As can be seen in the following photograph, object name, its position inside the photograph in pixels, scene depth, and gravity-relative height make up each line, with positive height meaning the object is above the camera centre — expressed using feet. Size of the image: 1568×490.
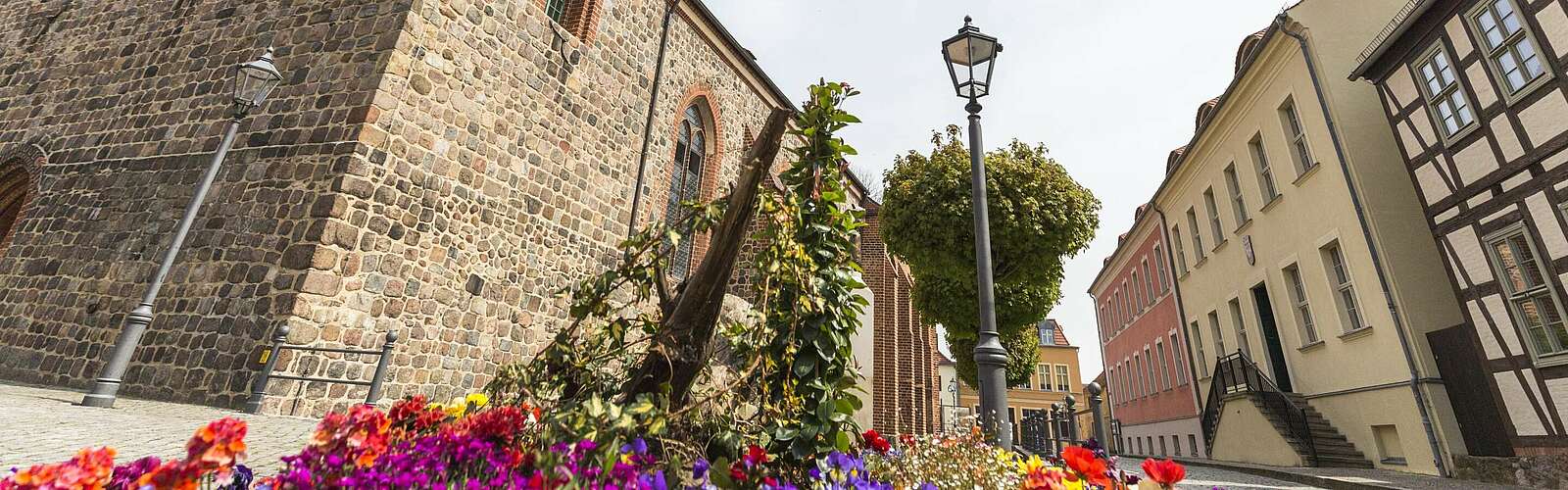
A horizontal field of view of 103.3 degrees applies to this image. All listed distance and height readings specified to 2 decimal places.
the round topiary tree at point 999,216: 35.60 +13.79
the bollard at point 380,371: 21.29 +1.76
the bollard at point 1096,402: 22.33 +2.47
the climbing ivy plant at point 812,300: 8.89 +2.16
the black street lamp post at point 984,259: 16.62 +5.56
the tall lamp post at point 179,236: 18.85 +5.64
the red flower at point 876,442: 11.38 +0.24
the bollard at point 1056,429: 29.45 +1.75
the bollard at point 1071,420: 24.93 +1.85
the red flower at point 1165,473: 6.98 +0.01
